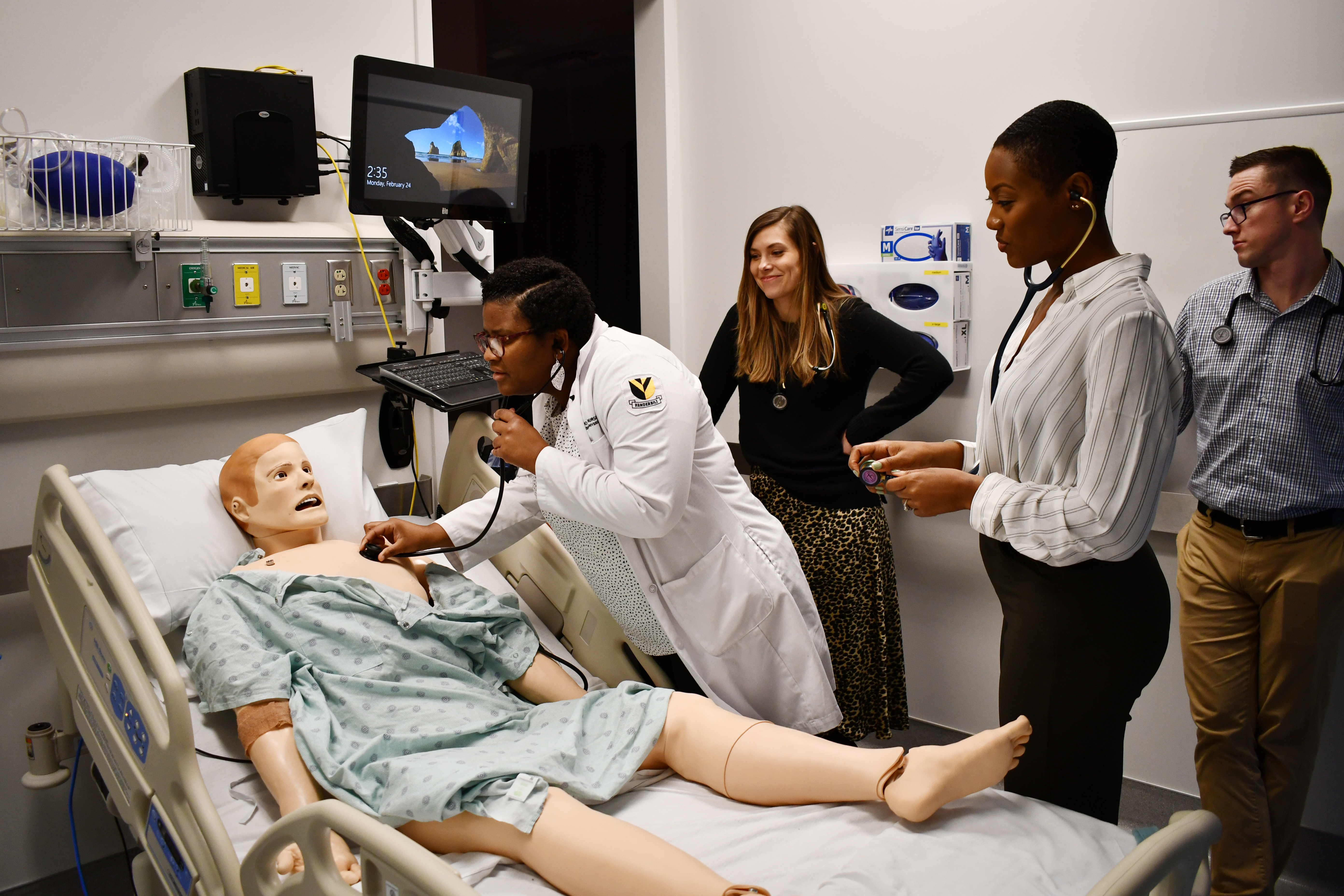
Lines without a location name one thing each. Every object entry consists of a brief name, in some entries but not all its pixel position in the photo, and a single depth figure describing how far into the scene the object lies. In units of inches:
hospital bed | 49.0
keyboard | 88.1
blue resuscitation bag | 79.2
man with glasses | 80.3
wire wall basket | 79.1
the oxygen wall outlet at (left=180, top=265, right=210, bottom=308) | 92.2
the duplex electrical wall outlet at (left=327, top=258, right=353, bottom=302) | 101.8
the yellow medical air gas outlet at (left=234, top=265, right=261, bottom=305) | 95.7
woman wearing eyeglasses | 70.4
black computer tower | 92.8
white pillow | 81.0
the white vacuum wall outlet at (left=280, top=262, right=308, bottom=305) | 98.5
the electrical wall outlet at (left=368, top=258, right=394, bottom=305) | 105.0
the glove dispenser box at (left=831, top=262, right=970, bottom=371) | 109.1
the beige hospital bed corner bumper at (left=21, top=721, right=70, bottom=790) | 85.0
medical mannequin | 54.6
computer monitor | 89.0
